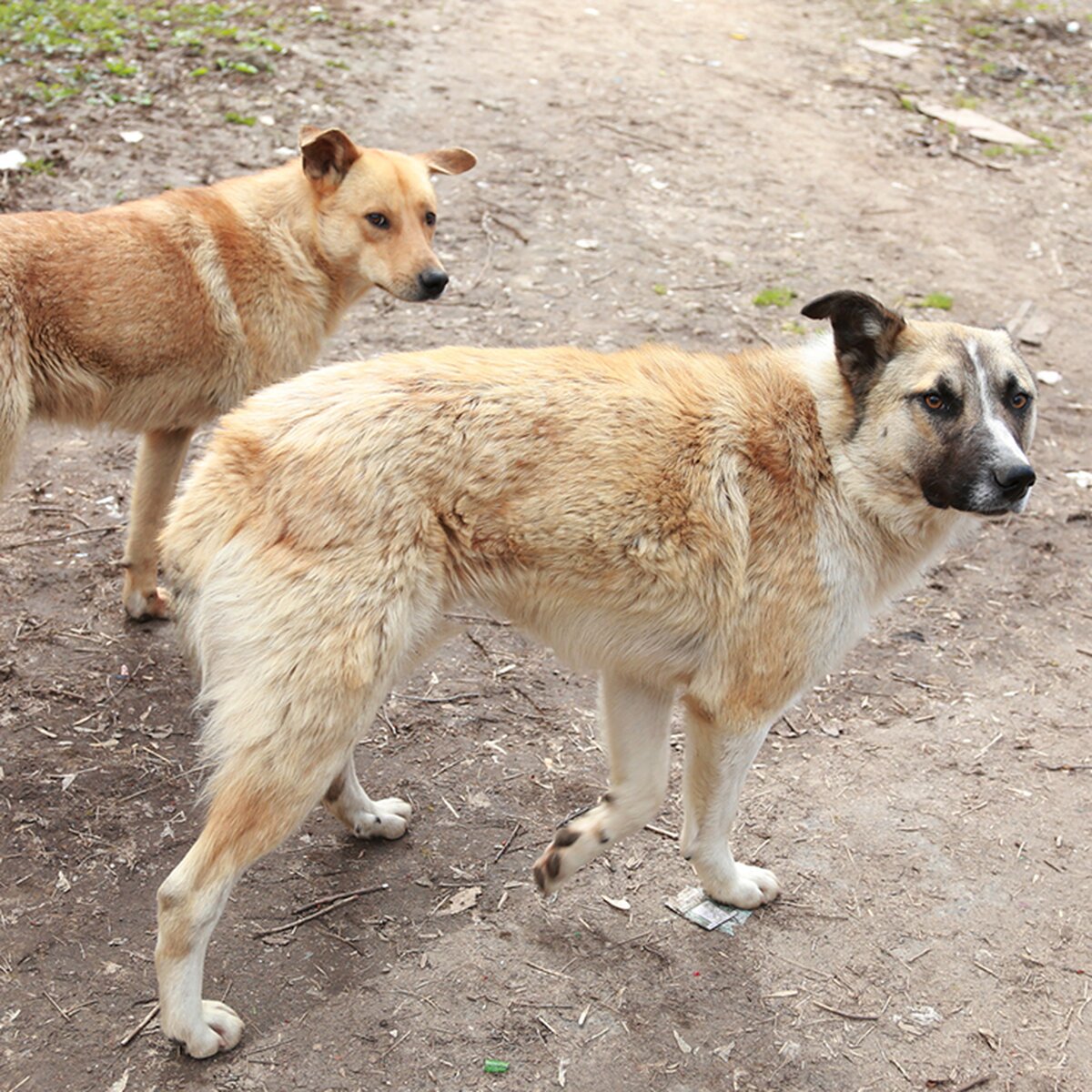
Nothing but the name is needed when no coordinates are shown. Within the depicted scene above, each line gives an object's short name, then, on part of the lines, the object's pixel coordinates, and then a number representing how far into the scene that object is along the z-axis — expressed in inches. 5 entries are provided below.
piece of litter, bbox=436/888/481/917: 150.7
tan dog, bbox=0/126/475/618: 172.4
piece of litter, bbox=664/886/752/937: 152.0
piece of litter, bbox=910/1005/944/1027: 141.5
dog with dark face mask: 121.9
